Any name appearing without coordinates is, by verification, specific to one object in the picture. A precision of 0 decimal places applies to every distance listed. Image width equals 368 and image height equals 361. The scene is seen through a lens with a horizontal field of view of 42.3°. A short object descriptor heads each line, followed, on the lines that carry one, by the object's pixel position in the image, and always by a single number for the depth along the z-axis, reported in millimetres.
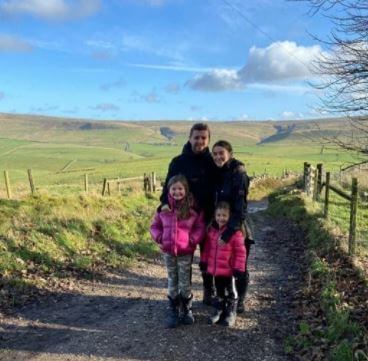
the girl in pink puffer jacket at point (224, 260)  5945
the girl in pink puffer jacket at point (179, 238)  5863
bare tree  6215
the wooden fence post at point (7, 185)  19789
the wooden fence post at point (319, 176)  16469
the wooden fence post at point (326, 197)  12641
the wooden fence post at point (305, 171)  21995
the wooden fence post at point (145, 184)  28162
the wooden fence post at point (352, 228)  8391
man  5984
